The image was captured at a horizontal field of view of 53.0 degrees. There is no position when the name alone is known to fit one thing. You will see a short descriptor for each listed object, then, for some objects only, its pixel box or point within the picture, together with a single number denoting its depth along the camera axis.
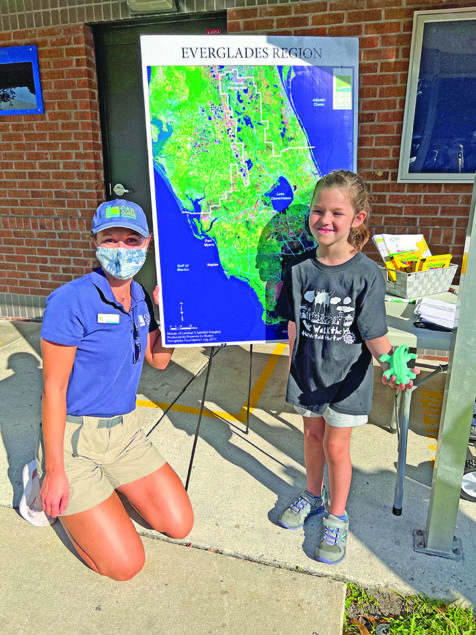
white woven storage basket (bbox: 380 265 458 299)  3.21
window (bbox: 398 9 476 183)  4.08
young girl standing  2.21
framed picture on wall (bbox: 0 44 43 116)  5.14
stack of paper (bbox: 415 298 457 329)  2.78
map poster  2.48
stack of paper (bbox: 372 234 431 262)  3.42
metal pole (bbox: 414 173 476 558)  2.04
